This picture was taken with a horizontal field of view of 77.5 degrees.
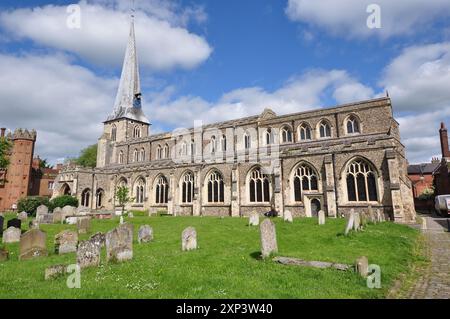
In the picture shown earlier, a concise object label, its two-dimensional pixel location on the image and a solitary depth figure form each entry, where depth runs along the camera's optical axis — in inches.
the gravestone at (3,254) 377.7
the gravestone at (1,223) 613.0
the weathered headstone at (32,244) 388.2
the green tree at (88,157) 2372.2
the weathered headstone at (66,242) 427.1
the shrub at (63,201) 1229.1
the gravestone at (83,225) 635.5
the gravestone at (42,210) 985.5
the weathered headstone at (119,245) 331.9
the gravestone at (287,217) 721.0
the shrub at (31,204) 1256.8
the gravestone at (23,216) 978.7
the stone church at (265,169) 855.1
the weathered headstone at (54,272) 269.4
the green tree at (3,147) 784.0
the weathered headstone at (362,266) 259.3
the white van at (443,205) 1032.8
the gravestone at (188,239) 404.8
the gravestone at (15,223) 584.7
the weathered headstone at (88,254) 311.4
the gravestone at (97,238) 318.0
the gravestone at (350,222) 491.6
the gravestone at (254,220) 689.0
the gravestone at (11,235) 515.8
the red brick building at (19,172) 1576.0
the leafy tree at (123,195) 1187.3
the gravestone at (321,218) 647.1
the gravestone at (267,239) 346.6
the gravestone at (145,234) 504.1
